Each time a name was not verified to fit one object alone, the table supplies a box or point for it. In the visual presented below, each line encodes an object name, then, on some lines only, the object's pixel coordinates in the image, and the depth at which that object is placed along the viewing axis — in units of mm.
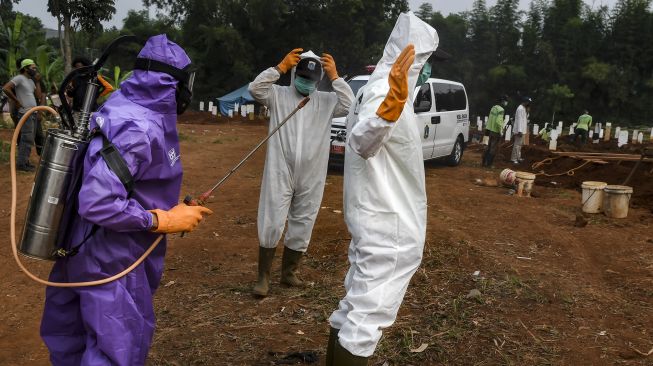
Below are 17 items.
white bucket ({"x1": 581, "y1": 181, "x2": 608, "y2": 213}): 9055
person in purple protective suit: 2432
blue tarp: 31567
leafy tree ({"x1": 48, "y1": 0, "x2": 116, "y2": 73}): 22781
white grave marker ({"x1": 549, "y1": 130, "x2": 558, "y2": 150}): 16594
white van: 10930
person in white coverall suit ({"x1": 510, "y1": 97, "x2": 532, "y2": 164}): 13953
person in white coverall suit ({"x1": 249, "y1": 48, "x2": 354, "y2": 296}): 4754
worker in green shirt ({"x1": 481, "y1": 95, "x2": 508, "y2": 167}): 13777
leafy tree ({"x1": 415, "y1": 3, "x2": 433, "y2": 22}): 35375
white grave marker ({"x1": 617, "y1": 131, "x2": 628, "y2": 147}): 16312
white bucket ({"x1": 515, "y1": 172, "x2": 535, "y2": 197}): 10383
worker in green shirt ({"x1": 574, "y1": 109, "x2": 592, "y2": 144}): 18531
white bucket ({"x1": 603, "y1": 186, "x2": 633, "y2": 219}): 8867
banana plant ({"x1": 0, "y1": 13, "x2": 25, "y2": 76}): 18516
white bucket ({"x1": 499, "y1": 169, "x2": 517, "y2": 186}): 11023
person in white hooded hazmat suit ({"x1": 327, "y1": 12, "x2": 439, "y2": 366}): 2846
